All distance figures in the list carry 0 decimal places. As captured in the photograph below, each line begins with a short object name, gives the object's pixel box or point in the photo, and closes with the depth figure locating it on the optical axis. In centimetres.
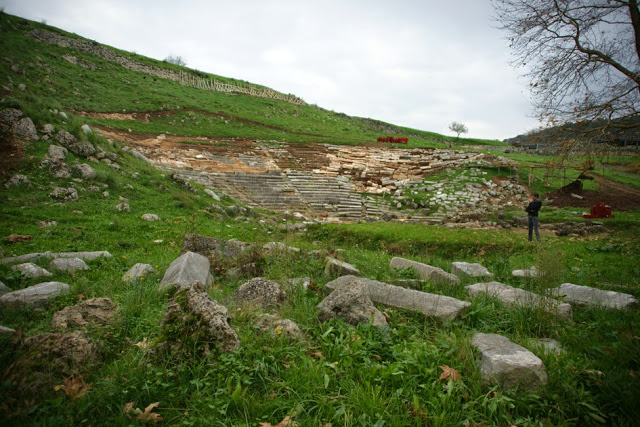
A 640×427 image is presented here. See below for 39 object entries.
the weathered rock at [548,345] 336
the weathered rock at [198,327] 321
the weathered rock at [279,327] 357
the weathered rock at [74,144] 1257
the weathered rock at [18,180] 1014
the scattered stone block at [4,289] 460
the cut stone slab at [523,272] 610
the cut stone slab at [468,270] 651
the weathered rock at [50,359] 262
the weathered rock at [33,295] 416
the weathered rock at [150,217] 1085
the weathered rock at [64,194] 1058
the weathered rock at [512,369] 288
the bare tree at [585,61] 854
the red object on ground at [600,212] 1606
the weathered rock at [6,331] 312
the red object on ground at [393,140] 3768
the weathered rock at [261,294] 462
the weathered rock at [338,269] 605
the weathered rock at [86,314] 360
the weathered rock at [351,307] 399
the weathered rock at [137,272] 567
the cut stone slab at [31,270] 536
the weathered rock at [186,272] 514
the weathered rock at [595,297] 454
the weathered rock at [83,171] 1191
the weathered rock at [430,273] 586
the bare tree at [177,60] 7115
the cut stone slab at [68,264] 584
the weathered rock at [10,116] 1161
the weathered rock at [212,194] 1630
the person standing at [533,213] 1198
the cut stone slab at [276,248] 624
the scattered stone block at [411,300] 420
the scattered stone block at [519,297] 421
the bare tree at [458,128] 5483
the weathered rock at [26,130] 1168
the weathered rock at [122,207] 1108
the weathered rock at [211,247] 711
